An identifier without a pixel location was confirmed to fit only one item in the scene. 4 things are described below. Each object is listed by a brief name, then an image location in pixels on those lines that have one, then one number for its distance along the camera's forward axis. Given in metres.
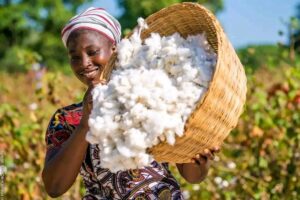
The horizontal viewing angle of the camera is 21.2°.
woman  2.48
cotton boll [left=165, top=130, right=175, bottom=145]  2.06
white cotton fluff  2.03
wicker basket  2.11
